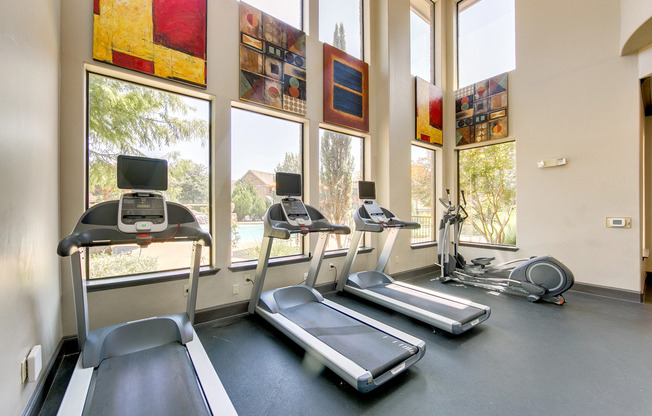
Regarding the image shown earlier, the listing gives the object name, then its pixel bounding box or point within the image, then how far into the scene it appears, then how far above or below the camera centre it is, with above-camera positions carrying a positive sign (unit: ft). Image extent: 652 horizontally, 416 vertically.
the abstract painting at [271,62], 11.46 +6.89
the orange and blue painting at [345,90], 14.30 +6.86
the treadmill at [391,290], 9.91 -4.14
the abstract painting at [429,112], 18.13 +6.94
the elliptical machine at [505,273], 12.47 -3.67
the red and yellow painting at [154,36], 8.65 +6.18
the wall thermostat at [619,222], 12.76 -0.81
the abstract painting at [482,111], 17.34 +6.79
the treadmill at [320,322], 6.76 -4.06
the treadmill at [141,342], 5.48 -3.87
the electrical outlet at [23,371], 5.06 -3.21
